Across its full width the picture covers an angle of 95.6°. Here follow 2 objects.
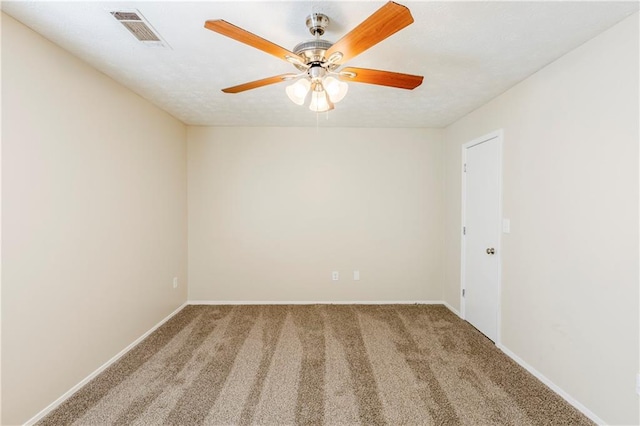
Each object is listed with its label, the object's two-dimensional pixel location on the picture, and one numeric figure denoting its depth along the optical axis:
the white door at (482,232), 2.82
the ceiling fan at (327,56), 1.18
